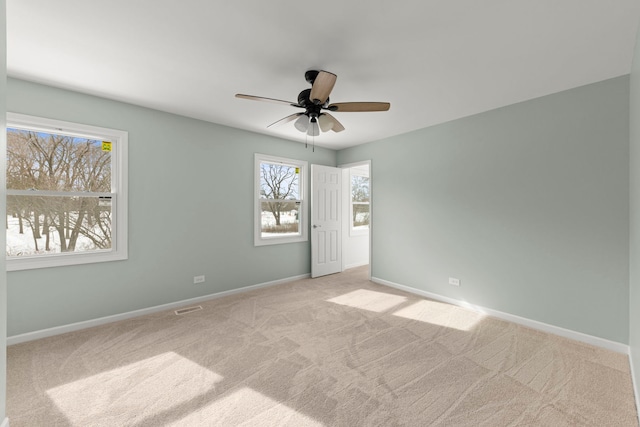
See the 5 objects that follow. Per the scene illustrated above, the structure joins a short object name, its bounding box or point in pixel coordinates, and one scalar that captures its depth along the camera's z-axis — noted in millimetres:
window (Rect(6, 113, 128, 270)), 2631
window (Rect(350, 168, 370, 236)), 6180
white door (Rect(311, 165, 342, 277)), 4961
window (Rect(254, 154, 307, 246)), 4356
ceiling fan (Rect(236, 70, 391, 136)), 2108
